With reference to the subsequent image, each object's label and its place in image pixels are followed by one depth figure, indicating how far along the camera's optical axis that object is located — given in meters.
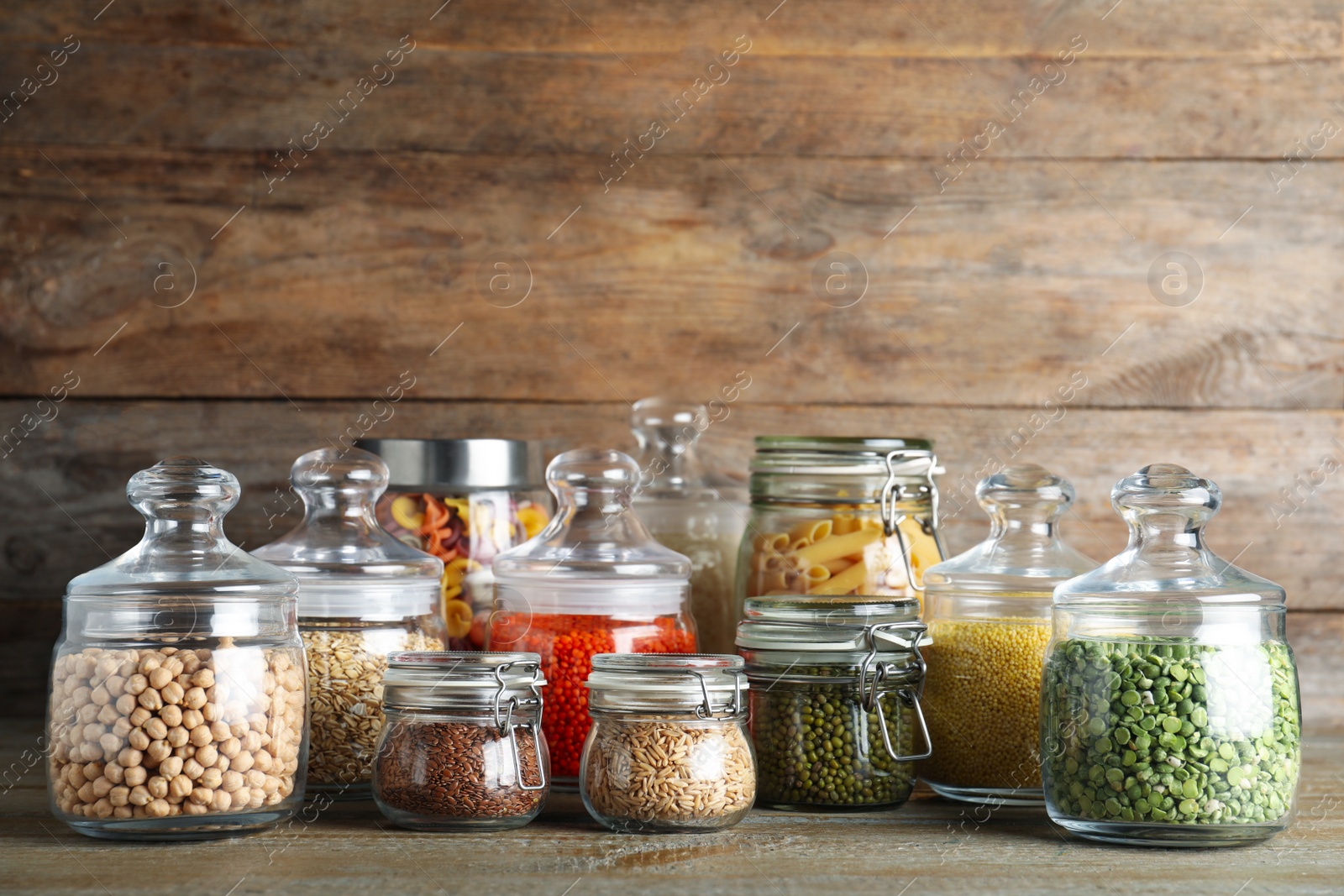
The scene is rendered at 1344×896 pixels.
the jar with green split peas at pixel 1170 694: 1.17
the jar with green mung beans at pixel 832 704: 1.24
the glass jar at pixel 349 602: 1.25
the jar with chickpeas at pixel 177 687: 1.17
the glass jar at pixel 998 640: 1.25
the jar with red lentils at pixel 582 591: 1.26
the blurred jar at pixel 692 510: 1.37
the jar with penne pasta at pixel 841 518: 1.31
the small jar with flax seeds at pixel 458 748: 1.19
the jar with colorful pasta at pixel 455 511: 1.33
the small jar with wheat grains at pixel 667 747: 1.19
